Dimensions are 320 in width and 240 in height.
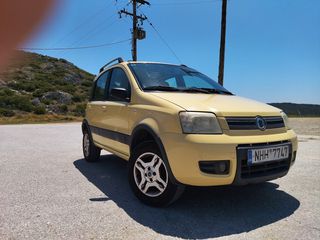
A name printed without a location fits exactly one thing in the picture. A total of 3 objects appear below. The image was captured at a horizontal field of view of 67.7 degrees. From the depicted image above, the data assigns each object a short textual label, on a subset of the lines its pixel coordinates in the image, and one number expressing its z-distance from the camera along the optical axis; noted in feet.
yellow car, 7.74
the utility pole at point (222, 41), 34.97
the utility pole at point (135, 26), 59.60
